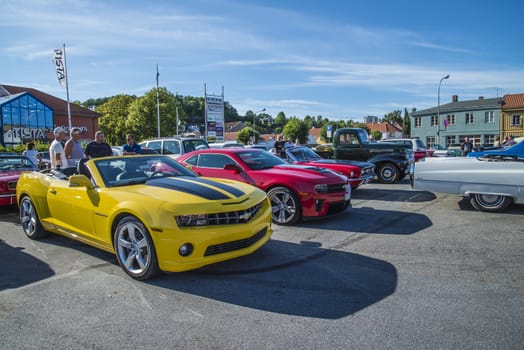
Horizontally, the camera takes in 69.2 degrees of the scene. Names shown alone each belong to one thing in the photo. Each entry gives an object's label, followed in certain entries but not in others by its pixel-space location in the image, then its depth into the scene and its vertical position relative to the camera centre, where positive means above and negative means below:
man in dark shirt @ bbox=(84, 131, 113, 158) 7.63 -0.06
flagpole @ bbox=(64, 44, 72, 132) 23.99 +4.90
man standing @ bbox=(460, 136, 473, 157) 19.64 -0.40
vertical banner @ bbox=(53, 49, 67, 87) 23.86 +4.95
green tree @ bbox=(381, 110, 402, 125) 117.18 +7.19
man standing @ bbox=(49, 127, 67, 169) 7.45 -0.16
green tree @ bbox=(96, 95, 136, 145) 57.38 +4.21
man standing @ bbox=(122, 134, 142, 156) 9.02 -0.06
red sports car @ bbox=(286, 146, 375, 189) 9.69 -0.61
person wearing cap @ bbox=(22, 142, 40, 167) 11.94 -0.22
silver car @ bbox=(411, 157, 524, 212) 7.05 -0.77
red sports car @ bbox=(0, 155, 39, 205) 7.71 -0.56
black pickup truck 13.02 -0.44
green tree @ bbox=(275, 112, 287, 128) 154.14 +9.48
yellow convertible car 3.86 -0.77
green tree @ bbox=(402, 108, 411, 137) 94.46 +4.22
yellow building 43.22 +2.51
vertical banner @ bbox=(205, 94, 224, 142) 37.31 +2.83
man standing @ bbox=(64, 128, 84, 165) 7.67 -0.07
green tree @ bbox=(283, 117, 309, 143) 77.91 +2.48
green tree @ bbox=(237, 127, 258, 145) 70.50 +1.63
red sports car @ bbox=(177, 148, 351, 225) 6.53 -0.75
